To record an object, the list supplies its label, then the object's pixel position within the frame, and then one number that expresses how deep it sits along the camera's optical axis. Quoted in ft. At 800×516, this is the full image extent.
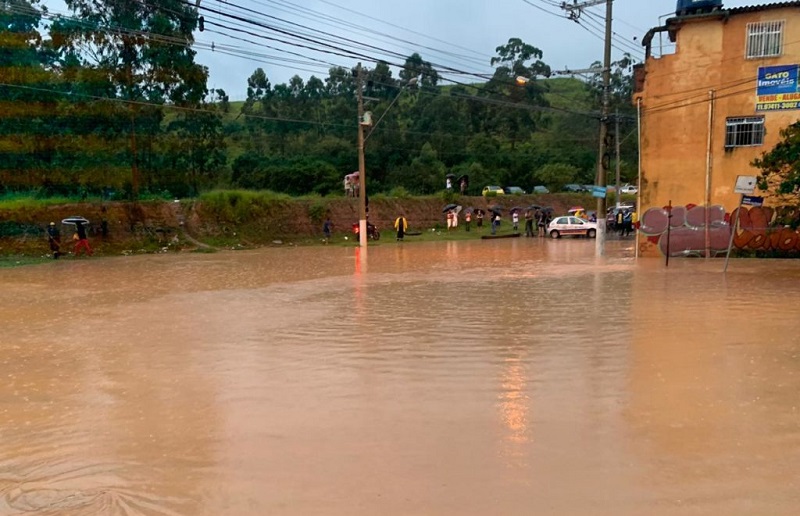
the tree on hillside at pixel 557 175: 211.61
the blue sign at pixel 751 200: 60.49
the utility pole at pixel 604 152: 85.30
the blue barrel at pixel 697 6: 78.54
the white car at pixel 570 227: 130.62
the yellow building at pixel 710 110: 75.92
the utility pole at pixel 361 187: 106.11
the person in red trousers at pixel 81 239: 93.76
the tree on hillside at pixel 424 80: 266.59
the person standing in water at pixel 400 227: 126.31
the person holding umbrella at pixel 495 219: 136.46
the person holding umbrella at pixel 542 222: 141.69
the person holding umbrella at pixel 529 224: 138.82
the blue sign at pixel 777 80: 74.84
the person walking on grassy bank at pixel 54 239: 90.27
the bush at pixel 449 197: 157.79
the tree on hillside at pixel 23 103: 103.19
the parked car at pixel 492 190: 177.06
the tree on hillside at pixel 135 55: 110.22
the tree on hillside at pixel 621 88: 248.32
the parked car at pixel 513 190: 193.94
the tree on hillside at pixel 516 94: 267.80
